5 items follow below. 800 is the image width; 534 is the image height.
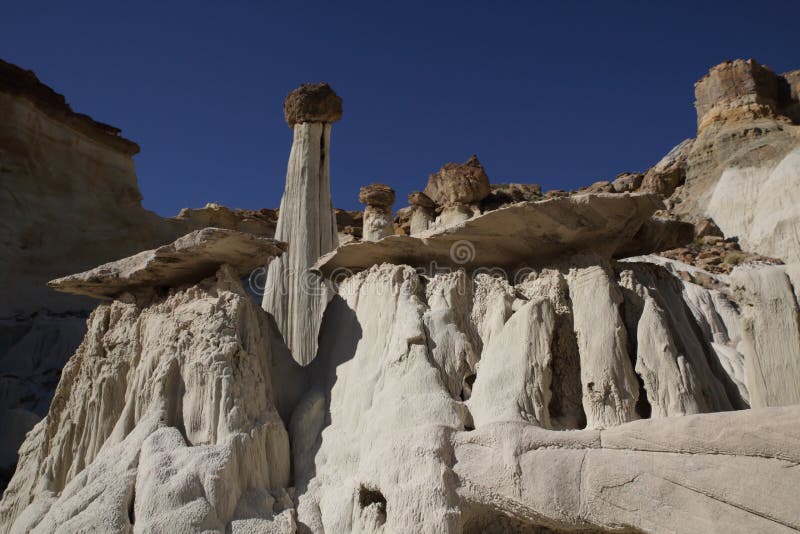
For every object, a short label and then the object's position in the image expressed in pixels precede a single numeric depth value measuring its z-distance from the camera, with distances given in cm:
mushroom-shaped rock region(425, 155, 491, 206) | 2225
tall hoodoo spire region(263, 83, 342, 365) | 1434
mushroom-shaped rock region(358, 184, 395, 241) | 1955
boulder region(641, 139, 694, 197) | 3488
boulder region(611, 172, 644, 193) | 3160
